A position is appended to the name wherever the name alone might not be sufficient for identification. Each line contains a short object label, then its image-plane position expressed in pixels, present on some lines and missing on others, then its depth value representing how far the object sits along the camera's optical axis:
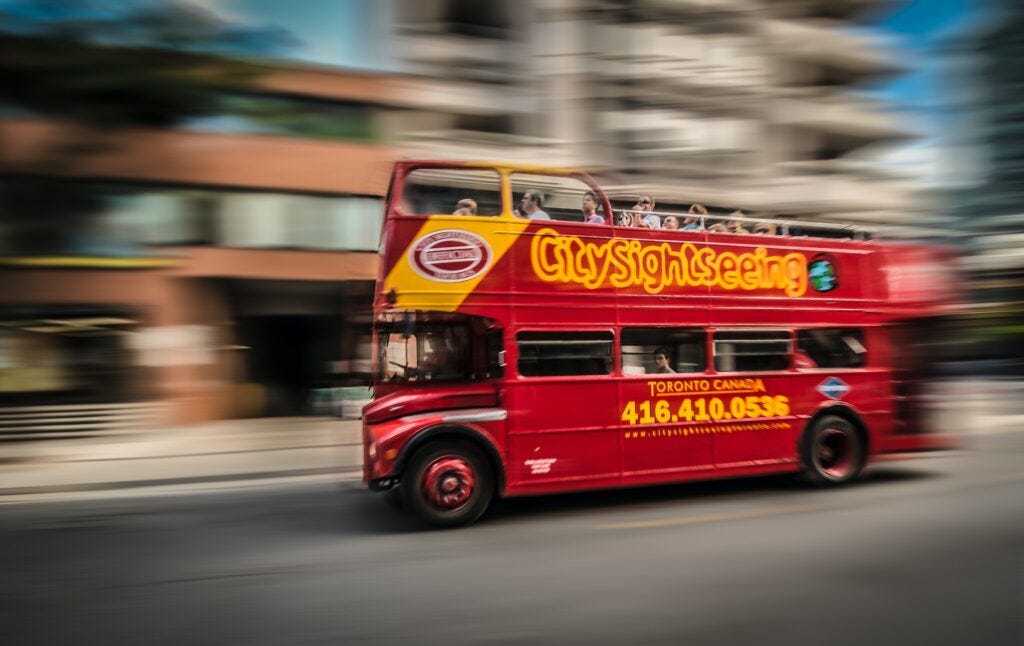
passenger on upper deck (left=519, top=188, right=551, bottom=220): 7.47
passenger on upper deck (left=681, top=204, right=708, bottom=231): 8.26
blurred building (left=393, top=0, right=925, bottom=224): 20.28
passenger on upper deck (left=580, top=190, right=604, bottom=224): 7.78
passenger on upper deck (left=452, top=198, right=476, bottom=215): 7.26
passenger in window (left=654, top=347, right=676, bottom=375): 8.00
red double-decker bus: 7.01
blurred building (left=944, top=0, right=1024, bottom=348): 26.30
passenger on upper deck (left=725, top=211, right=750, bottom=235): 8.65
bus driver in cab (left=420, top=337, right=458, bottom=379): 7.42
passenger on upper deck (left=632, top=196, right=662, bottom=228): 8.12
